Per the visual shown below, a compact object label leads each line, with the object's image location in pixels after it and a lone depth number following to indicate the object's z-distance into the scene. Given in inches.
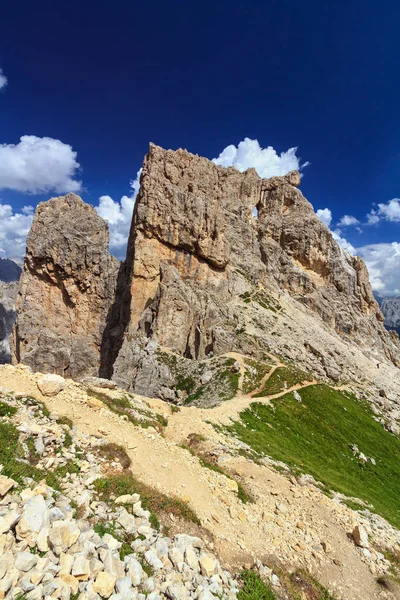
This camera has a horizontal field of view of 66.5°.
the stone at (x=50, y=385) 794.8
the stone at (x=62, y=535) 343.9
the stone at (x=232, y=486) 693.3
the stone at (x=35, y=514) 348.2
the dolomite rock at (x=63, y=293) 4077.3
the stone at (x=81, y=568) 320.2
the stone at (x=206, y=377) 2061.3
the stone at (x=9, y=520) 330.3
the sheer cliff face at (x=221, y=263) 2827.3
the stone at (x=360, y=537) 657.8
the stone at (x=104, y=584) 315.0
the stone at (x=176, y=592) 349.4
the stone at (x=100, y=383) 1167.0
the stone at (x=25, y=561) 302.5
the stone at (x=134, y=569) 349.6
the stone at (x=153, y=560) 384.8
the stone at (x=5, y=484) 384.4
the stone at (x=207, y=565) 405.6
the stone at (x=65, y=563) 318.3
